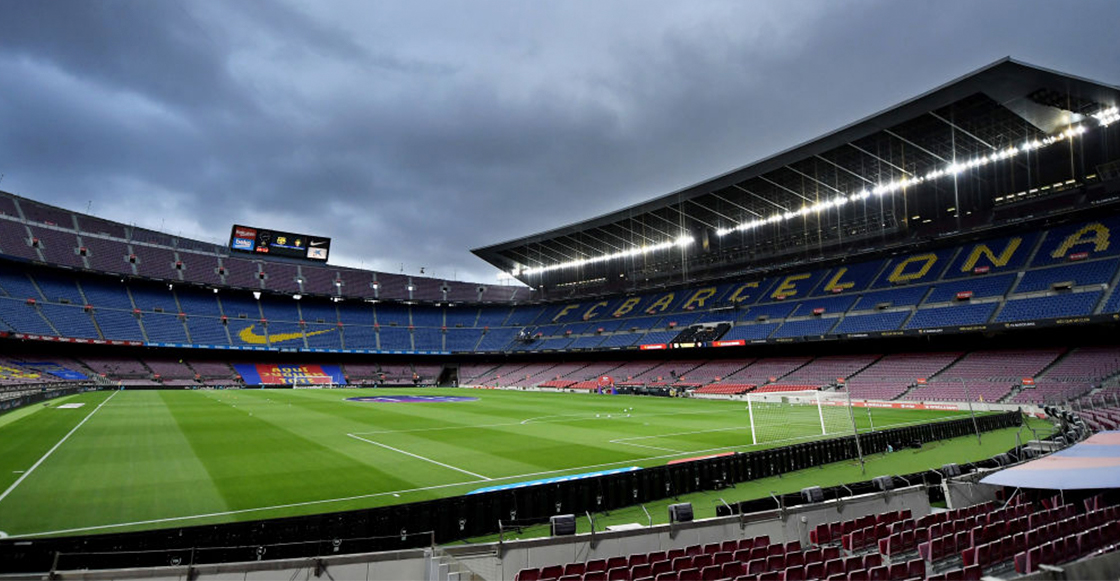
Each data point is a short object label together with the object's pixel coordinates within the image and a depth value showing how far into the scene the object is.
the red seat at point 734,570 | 6.75
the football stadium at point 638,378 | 8.53
